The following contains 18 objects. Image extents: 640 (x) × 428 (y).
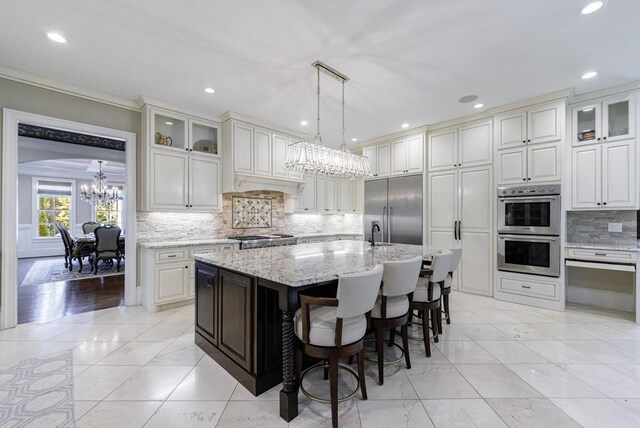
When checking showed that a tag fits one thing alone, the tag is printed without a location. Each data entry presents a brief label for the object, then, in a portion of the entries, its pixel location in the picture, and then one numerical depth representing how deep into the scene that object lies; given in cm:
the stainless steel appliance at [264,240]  438
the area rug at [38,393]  174
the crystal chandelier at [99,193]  776
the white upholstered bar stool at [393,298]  207
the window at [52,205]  838
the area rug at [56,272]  542
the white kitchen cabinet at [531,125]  370
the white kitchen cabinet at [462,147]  433
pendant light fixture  302
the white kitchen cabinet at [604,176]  347
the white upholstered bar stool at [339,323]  164
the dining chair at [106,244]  591
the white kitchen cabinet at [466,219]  430
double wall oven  372
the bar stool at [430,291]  252
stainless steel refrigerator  504
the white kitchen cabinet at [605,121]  349
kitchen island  177
